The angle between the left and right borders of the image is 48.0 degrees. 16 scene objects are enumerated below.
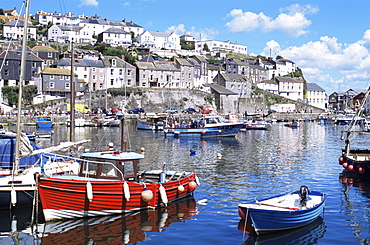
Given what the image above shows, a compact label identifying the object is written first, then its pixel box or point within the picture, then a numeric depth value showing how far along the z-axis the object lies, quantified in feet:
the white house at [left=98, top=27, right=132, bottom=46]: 466.29
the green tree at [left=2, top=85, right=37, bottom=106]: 296.10
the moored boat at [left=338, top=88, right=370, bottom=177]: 91.46
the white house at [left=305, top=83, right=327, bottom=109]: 480.64
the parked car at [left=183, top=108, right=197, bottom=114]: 346.95
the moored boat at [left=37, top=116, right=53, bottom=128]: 248.73
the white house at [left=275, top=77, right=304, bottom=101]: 462.19
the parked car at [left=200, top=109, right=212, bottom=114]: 345.29
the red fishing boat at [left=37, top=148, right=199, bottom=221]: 56.59
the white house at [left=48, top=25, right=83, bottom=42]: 449.48
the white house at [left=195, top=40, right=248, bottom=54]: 595.47
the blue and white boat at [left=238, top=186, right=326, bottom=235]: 53.01
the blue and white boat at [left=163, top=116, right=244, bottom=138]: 208.03
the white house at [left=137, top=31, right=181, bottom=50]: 506.07
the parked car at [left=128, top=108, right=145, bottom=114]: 330.18
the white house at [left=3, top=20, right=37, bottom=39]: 420.77
